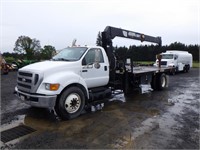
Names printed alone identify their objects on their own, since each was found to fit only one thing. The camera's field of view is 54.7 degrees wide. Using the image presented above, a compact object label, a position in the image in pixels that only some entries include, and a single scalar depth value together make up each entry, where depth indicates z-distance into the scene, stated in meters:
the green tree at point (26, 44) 49.46
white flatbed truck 5.18
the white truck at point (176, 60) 19.96
